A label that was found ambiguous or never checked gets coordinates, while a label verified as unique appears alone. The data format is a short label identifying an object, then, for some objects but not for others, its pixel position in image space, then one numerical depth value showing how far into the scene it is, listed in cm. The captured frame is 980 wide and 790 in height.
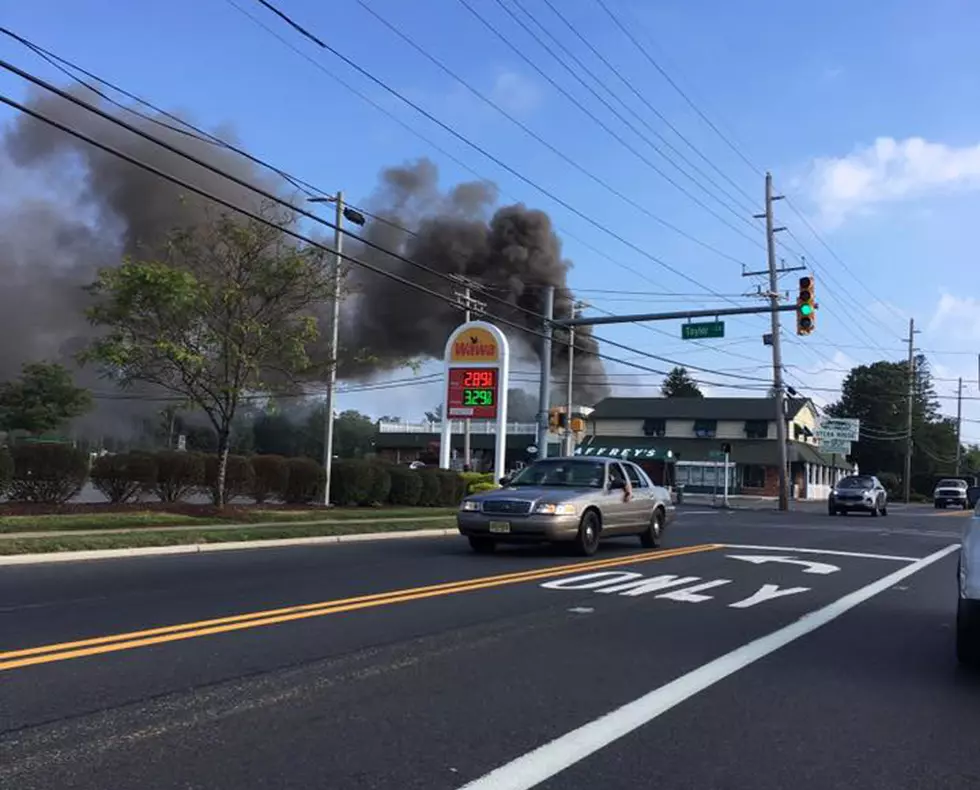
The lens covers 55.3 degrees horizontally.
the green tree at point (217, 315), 1772
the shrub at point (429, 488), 2612
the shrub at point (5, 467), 1703
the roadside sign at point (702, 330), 2405
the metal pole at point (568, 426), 2780
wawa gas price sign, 2836
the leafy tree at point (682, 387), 11562
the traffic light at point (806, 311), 2192
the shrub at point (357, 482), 2417
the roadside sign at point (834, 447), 6344
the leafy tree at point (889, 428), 8994
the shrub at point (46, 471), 1773
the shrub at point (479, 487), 2642
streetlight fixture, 2166
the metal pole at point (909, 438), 6881
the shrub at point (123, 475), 1938
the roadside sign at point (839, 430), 6247
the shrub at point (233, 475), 2116
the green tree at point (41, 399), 5931
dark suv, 3444
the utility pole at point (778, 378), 3797
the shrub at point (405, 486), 2539
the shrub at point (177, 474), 2053
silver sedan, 1275
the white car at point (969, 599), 584
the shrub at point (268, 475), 2241
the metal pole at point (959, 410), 8069
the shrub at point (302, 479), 2308
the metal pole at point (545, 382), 2481
